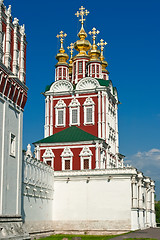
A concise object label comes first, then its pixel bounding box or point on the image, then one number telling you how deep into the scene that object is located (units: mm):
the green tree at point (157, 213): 81575
